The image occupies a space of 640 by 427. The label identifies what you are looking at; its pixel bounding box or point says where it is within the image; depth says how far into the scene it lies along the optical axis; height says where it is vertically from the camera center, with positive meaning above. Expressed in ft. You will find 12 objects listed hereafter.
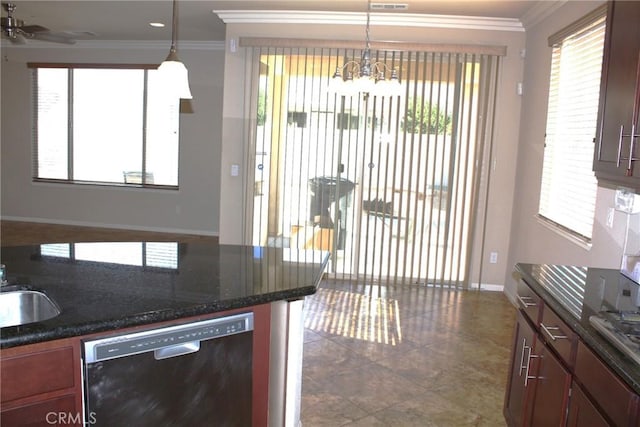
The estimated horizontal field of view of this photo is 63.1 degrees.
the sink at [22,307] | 6.07 -1.91
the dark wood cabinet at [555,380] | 5.00 -2.41
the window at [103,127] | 25.14 +0.97
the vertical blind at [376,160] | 17.01 +0.00
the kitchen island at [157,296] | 5.03 -1.67
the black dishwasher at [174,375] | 5.28 -2.45
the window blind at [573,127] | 11.48 +1.04
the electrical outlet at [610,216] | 10.03 -0.86
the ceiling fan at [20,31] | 14.35 +3.26
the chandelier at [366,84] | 9.89 +1.45
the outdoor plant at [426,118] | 17.08 +1.45
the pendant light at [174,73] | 7.72 +1.14
